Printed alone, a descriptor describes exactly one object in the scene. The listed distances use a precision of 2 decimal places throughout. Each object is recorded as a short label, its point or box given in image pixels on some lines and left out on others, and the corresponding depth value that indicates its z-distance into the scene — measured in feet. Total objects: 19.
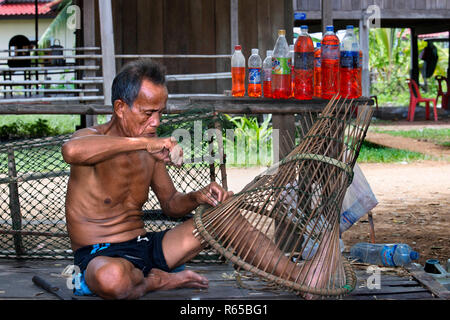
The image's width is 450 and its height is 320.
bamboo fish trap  9.39
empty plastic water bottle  12.94
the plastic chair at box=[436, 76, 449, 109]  56.03
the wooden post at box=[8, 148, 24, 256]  12.52
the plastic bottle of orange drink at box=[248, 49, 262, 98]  14.39
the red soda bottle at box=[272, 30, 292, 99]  13.73
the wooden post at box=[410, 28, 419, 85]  58.34
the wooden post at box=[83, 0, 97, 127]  26.86
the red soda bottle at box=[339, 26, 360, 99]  13.54
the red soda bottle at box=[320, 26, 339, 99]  13.61
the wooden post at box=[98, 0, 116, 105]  21.47
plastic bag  13.12
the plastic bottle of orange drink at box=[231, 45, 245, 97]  14.93
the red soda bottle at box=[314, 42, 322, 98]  14.38
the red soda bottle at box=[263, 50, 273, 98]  14.62
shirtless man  9.18
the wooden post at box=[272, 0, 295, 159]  13.75
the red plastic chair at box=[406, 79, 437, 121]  49.78
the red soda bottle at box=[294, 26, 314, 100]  13.65
